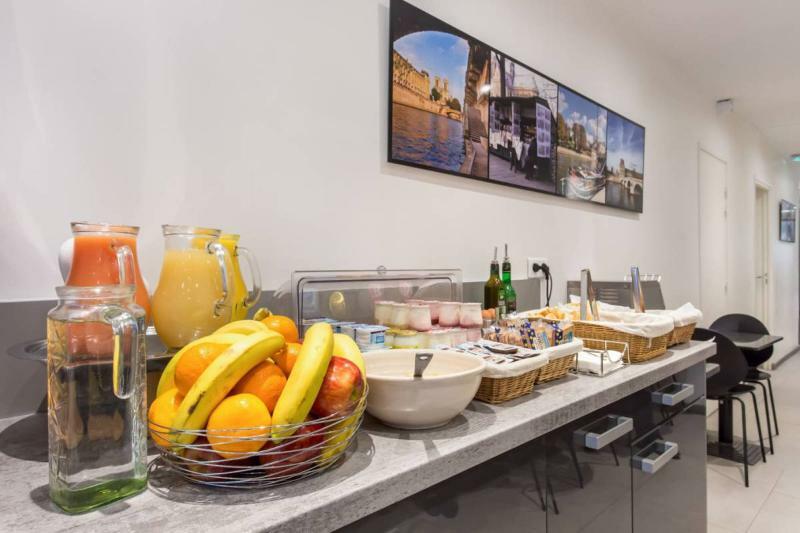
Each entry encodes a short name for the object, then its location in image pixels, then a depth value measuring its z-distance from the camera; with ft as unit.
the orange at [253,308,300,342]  2.85
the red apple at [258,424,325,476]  1.96
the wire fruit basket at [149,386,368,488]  1.93
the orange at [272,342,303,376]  2.39
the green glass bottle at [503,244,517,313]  5.84
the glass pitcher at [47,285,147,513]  1.85
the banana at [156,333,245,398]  2.26
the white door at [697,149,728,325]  12.69
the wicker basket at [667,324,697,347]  5.28
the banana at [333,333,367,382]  2.44
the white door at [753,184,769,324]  19.02
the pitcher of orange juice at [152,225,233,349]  2.88
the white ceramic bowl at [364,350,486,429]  2.53
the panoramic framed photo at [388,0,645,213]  5.14
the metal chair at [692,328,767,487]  8.93
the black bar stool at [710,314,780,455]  10.45
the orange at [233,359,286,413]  2.11
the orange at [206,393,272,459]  1.92
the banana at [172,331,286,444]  1.96
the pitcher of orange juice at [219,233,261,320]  3.25
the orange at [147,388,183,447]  2.03
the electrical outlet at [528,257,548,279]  6.93
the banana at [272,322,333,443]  1.99
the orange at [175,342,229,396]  2.15
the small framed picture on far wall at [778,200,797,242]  21.44
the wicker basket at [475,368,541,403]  3.18
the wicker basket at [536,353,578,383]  3.74
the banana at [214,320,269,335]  2.50
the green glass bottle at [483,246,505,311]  5.82
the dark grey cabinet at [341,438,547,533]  2.25
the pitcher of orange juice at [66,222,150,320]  2.54
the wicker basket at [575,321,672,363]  4.47
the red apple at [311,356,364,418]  2.17
